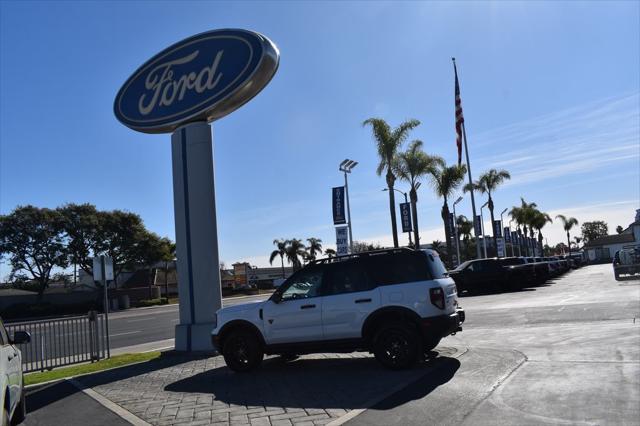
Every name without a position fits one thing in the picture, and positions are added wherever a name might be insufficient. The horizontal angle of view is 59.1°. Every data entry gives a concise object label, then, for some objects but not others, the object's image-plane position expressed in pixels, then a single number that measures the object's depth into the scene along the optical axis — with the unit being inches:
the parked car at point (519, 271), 1058.7
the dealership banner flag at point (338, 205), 895.7
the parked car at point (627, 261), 1111.0
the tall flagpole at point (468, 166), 1398.1
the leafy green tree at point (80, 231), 2003.0
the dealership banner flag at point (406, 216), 1362.0
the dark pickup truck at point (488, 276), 1052.5
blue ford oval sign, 498.0
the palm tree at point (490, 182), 2116.1
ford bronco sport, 329.4
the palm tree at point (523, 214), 2938.0
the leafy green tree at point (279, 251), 3823.8
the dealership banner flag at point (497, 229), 2124.8
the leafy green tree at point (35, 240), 1909.4
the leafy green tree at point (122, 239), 2070.4
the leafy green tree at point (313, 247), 3986.2
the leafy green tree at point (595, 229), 6072.8
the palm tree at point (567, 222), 4259.4
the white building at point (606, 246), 3816.4
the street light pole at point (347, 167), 968.0
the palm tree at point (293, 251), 3836.1
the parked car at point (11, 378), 199.0
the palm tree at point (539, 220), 3055.4
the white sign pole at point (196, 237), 504.1
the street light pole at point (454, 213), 1778.8
